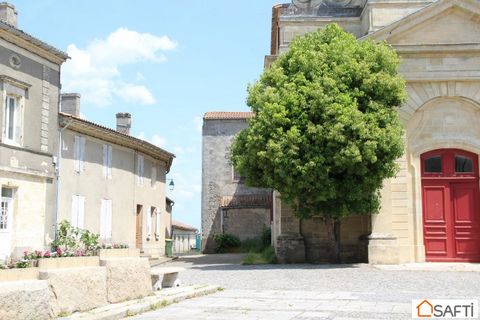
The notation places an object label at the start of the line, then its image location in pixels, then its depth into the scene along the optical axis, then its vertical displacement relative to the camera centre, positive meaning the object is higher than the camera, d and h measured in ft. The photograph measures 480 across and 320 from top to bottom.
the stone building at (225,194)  113.19 +6.50
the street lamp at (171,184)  109.29 +7.77
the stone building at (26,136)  58.18 +9.27
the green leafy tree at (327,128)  56.39 +9.29
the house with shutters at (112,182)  69.31 +5.93
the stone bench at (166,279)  37.06 -3.29
